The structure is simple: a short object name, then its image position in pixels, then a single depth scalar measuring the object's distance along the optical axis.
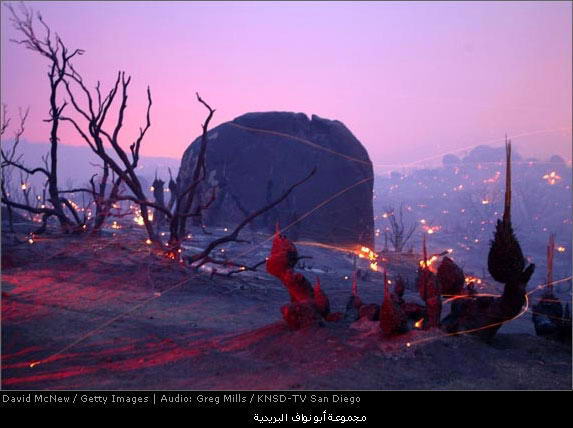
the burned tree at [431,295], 5.78
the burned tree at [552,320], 5.98
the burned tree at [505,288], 5.70
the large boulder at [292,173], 30.23
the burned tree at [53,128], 13.62
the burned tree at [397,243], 25.29
